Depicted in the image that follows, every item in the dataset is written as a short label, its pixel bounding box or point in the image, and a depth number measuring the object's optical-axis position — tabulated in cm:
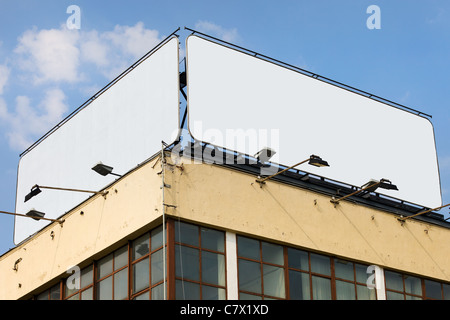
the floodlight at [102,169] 3061
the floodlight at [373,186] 3150
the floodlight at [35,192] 2989
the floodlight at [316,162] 2884
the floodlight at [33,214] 3382
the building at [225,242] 2808
